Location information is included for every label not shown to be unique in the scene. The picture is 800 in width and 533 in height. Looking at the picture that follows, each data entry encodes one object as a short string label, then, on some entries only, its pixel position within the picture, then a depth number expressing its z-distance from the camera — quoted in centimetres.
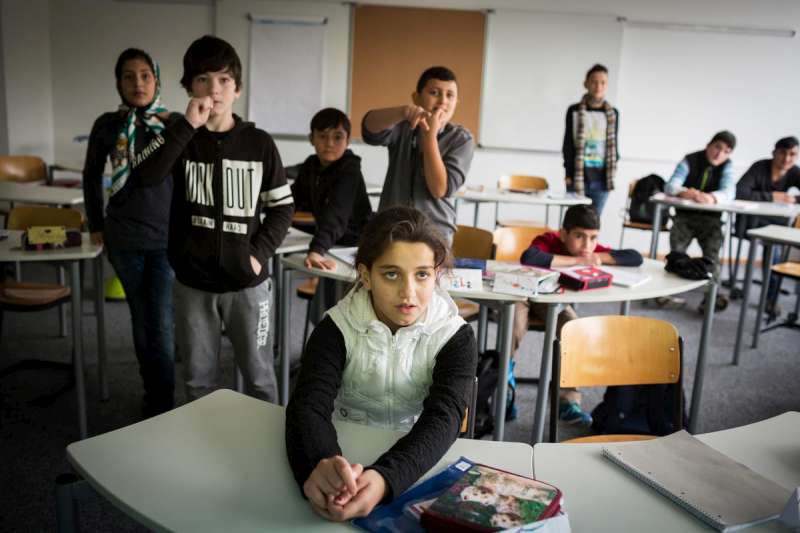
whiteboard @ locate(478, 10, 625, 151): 606
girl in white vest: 135
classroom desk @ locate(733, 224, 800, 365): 366
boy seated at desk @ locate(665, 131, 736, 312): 474
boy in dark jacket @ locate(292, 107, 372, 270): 255
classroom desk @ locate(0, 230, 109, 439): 246
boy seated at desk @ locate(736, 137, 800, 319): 509
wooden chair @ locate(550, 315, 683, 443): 185
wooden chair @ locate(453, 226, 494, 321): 305
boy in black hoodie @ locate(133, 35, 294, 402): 194
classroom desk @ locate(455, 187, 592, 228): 464
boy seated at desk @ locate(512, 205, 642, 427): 268
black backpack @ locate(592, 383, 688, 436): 224
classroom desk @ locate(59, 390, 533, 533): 101
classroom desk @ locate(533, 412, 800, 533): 106
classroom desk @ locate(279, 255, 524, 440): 226
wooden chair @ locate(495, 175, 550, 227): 542
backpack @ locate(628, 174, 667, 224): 519
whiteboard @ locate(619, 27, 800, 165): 616
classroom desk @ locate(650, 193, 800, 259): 449
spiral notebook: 107
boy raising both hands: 238
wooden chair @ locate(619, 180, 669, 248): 531
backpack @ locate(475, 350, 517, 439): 248
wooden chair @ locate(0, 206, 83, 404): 292
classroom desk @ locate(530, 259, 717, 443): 233
